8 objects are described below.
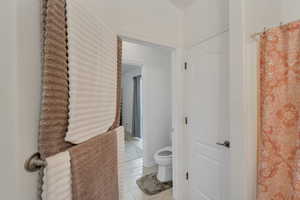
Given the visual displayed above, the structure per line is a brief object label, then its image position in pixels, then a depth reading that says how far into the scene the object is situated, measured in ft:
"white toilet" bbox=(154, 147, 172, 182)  7.78
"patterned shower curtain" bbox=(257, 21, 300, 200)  3.27
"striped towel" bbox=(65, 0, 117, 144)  2.46
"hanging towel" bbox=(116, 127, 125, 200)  4.17
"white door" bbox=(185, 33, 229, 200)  4.79
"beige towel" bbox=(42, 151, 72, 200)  1.94
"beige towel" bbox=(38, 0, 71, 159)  2.06
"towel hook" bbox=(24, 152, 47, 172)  1.91
